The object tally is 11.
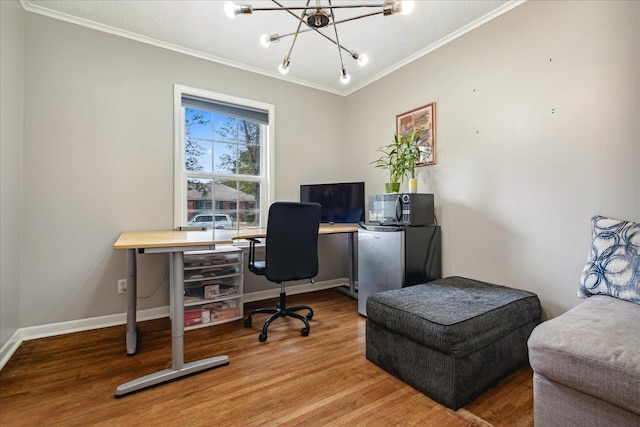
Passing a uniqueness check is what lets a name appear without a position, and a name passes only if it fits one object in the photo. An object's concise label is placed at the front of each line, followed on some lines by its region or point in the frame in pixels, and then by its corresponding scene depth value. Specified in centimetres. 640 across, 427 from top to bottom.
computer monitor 330
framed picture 276
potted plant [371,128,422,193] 278
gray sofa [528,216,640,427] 99
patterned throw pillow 150
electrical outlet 253
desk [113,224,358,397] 153
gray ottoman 146
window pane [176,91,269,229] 293
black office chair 218
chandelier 154
